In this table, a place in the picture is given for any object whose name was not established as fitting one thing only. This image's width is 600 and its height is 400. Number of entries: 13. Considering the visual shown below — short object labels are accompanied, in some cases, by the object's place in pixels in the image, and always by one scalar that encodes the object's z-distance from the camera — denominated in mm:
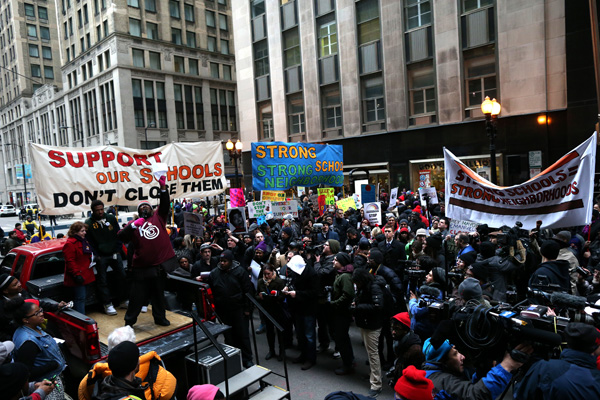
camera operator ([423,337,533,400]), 2689
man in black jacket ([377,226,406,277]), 7797
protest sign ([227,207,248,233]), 10586
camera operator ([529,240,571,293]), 4816
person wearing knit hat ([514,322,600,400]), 2402
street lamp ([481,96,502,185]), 10561
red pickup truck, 4629
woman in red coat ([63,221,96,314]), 5594
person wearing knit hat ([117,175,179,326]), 5352
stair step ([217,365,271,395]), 4559
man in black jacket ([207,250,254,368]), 5902
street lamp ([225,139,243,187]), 19172
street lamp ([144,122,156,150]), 47184
